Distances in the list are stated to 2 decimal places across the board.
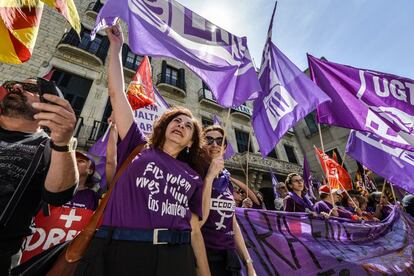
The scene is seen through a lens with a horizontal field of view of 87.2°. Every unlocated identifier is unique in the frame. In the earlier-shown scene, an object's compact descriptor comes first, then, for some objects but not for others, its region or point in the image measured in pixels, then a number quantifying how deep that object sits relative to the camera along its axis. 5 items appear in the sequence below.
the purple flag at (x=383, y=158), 4.26
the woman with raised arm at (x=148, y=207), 1.17
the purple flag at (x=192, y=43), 2.44
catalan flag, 1.45
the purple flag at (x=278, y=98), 3.13
